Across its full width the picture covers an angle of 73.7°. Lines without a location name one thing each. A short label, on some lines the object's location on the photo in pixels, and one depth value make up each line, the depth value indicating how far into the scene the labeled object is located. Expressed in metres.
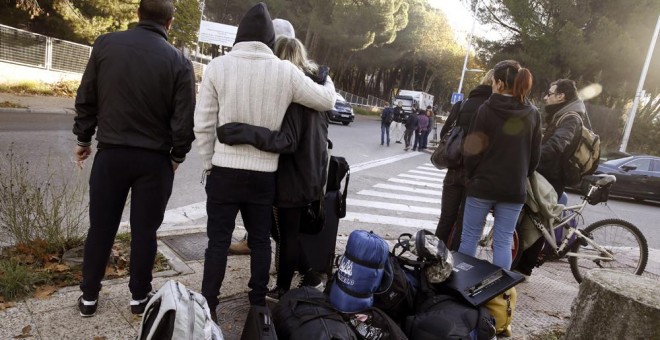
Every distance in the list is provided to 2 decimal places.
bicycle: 4.33
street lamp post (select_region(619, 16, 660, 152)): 18.78
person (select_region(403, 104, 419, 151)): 17.83
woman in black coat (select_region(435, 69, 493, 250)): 3.79
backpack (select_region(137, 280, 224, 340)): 1.85
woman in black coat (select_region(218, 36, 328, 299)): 2.50
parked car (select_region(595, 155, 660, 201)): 12.62
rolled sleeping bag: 2.51
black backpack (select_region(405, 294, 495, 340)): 2.54
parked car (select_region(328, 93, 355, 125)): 22.98
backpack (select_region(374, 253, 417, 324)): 2.67
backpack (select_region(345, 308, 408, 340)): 2.36
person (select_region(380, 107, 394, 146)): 17.34
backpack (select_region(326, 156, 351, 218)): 3.38
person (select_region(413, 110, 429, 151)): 17.72
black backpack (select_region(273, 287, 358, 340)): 2.20
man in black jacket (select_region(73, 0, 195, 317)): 2.42
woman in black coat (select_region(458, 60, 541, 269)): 3.21
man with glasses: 4.02
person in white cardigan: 2.51
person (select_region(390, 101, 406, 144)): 18.86
